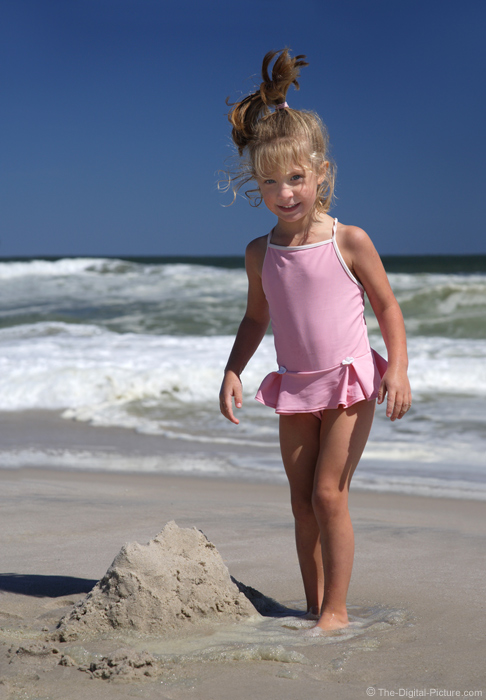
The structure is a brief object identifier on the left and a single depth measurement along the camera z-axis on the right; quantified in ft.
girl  11.29
